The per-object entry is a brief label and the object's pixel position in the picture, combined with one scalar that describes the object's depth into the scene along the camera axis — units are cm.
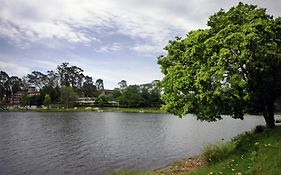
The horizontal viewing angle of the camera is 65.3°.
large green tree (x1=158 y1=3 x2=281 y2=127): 1467
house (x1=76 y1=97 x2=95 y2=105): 12655
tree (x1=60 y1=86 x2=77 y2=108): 11758
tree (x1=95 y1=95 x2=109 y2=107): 12826
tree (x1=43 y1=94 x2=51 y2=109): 11375
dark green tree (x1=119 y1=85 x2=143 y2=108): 12410
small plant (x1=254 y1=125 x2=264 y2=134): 1732
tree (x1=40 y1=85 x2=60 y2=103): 12500
